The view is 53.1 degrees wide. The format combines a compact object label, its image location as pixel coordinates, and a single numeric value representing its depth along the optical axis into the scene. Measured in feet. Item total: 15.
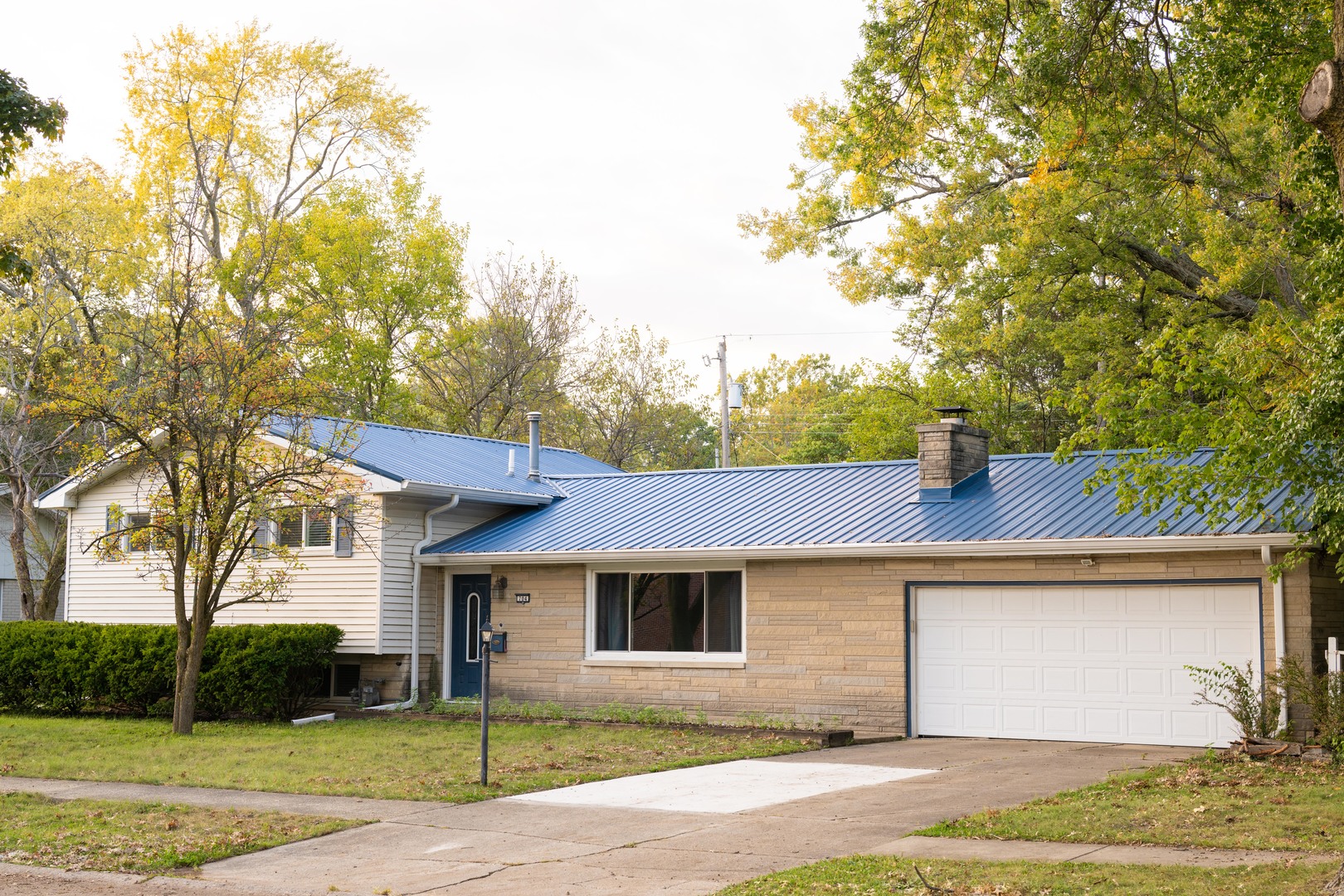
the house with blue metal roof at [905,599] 50.67
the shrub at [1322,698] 43.24
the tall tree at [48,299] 92.07
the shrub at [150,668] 63.77
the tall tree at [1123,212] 43.45
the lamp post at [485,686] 39.63
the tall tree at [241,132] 112.78
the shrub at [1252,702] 46.65
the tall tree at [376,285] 124.88
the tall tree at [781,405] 198.90
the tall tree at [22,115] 39.04
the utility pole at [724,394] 132.05
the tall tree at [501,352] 132.36
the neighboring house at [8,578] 117.50
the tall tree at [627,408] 146.92
